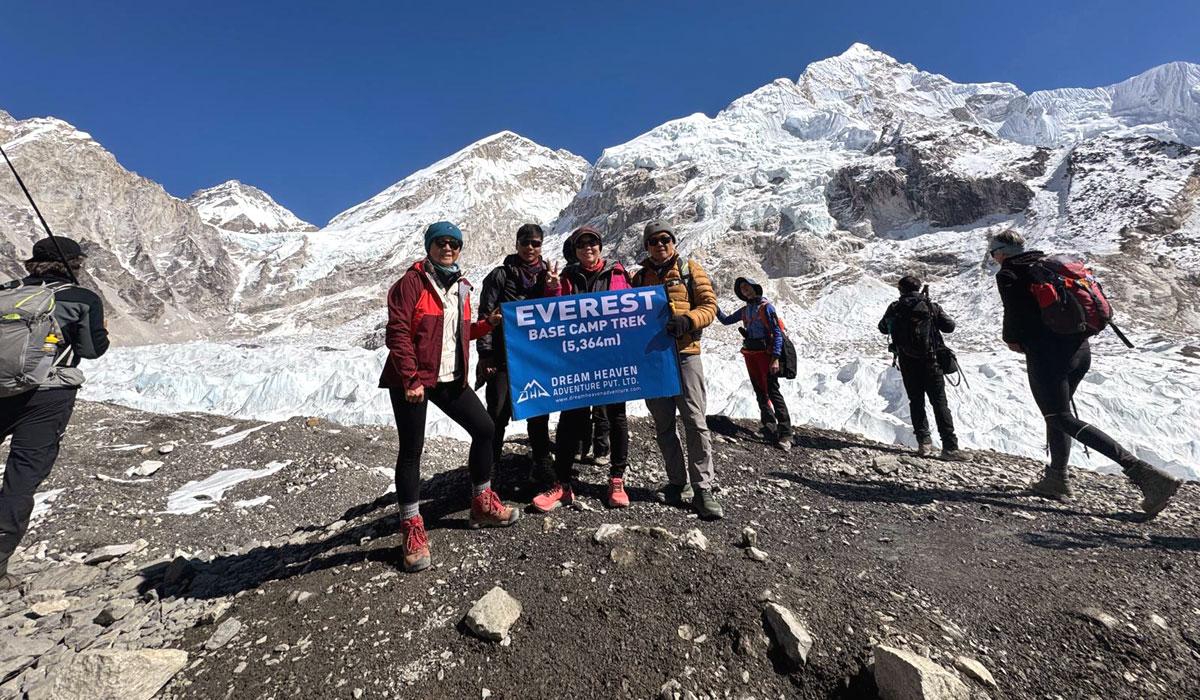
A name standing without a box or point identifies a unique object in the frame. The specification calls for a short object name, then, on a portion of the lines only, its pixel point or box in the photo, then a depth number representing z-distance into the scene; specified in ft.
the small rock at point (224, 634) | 8.02
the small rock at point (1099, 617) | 7.39
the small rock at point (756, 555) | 9.66
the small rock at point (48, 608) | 9.80
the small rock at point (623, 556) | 9.39
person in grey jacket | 10.32
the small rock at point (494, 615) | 7.67
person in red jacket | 9.64
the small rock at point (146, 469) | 20.44
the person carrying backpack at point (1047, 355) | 13.78
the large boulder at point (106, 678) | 6.74
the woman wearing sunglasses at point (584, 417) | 12.66
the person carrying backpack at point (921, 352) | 19.29
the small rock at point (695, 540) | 9.71
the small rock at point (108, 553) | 13.35
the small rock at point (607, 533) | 10.14
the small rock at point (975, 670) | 6.46
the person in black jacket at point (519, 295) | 12.62
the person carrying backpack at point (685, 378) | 12.01
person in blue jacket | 21.02
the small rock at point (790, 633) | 6.85
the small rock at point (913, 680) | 5.82
